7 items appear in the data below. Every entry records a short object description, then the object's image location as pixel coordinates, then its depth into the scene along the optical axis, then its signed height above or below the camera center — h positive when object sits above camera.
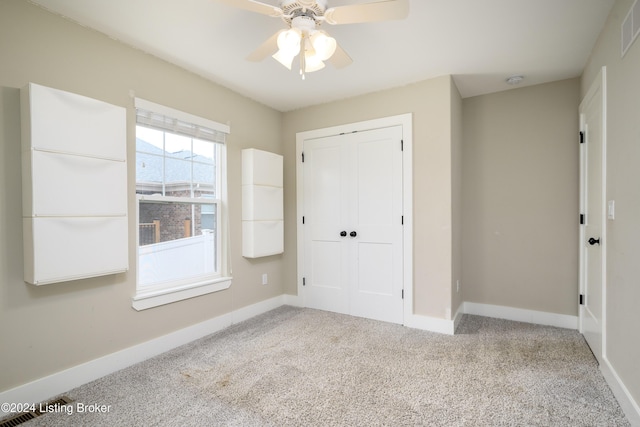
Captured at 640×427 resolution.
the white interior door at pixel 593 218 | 2.25 -0.09
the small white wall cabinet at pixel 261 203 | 3.43 +0.08
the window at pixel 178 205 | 2.62 +0.05
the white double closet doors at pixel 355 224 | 3.34 -0.17
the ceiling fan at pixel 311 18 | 1.60 +1.04
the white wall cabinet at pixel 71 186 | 1.87 +0.17
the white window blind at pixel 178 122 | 2.56 +0.81
